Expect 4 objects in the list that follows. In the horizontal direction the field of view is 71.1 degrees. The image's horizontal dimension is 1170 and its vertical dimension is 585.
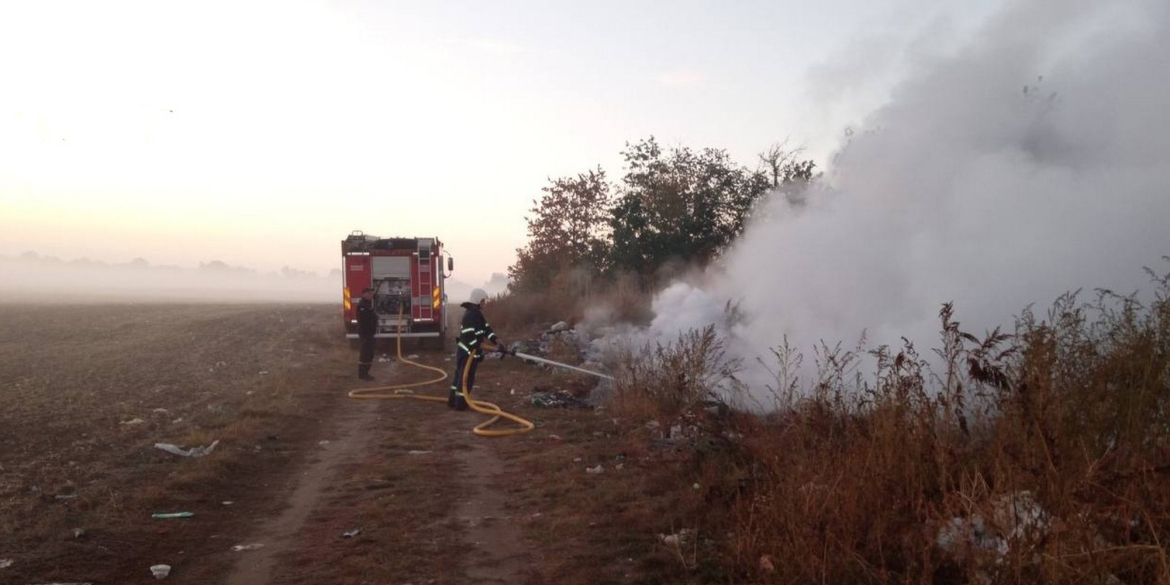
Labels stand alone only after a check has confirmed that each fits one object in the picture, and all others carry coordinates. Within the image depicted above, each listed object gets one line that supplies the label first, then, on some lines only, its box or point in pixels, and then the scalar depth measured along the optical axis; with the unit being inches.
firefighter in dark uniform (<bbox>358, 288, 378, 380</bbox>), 617.3
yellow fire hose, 398.0
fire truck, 790.5
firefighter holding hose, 478.6
